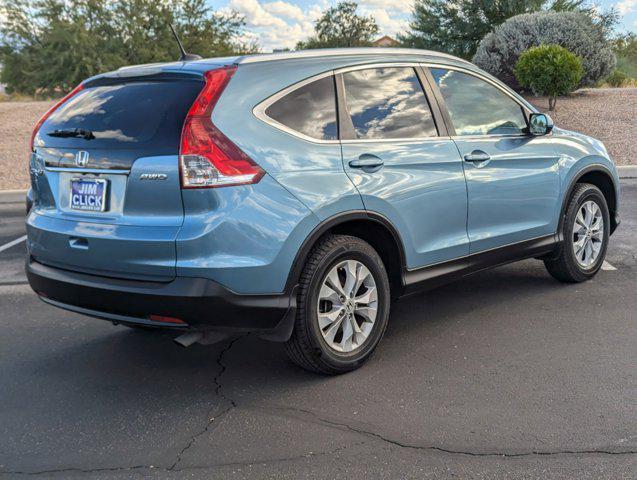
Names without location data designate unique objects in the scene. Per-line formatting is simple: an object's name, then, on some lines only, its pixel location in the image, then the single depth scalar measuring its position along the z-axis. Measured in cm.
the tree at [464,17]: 2327
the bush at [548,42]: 1759
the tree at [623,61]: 2439
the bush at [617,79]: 2219
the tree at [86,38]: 2353
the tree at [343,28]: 5025
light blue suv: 361
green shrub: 1552
